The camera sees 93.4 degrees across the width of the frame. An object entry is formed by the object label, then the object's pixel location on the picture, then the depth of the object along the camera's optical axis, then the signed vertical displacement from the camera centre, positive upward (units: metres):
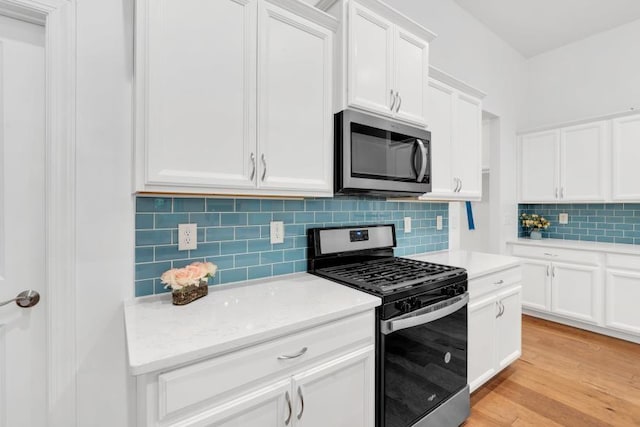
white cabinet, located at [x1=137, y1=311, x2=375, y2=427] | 0.88 -0.59
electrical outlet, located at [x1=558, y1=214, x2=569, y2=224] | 3.78 -0.08
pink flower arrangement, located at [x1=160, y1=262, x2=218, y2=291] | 1.22 -0.26
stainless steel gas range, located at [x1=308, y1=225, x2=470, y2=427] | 1.39 -0.57
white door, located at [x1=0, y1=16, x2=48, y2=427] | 1.15 -0.03
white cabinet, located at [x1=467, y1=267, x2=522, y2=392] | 1.95 -0.79
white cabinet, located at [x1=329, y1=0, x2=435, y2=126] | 1.57 +0.86
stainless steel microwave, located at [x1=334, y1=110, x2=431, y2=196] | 1.58 +0.32
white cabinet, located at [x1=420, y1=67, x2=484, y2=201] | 2.17 +0.57
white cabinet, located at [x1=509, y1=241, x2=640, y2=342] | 2.90 -0.79
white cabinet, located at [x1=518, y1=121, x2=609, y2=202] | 3.24 +0.56
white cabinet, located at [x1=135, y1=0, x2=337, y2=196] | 1.12 +0.49
